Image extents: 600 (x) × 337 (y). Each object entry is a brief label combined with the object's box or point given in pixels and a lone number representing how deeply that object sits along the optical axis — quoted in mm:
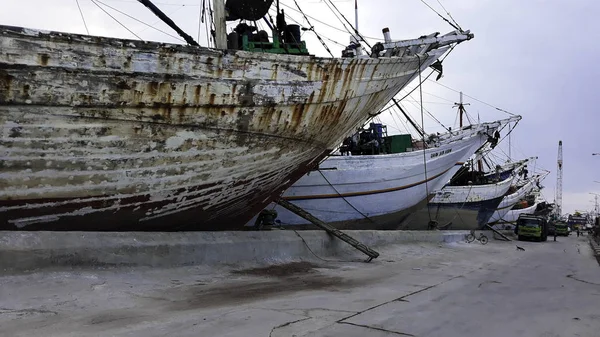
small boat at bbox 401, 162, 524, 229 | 21298
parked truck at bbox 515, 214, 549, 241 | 24000
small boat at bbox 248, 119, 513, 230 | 12820
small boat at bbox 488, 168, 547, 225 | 35562
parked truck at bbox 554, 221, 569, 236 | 42688
